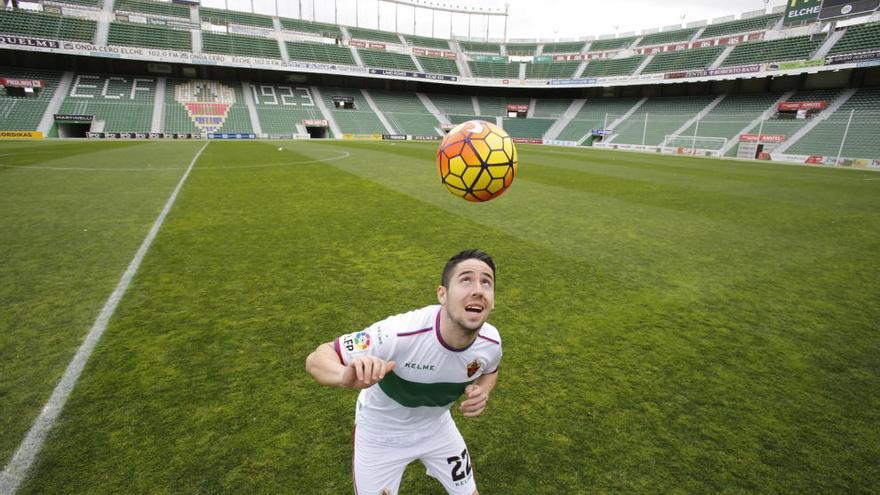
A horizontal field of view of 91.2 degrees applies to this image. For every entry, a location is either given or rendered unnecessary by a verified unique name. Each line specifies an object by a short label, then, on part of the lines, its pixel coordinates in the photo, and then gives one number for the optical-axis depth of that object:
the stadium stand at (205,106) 41.19
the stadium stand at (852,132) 29.72
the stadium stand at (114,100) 38.06
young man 2.06
